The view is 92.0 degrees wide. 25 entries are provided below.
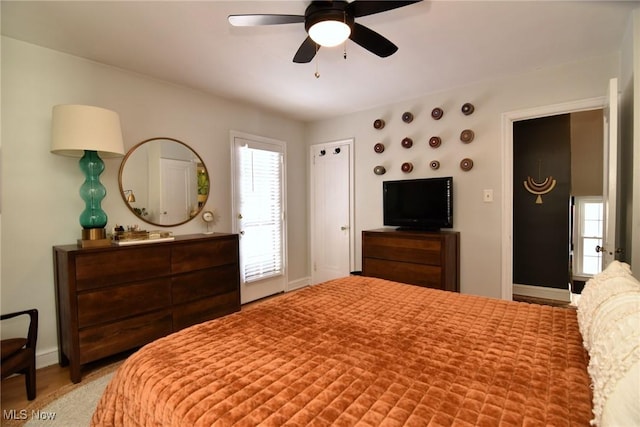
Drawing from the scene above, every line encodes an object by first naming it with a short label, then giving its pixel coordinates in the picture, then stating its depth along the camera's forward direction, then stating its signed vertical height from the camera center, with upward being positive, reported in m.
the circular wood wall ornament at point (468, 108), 3.25 +1.00
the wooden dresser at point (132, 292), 2.20 -0.68
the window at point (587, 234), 4.17 -0.45
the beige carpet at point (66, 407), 1.80 -1.23
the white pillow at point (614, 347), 0.69 -0.41
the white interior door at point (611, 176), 1.92 +0.16
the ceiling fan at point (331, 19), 1.66 +1.04
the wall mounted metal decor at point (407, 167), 3.71 +0.45
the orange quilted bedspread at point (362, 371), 0.85 -0.57
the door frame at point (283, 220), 3.74 -0.19
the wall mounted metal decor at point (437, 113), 3.45 +1.01
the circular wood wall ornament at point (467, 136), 3.28 +0.72
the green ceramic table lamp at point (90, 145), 2.23 +0.48
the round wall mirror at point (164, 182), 2.89 +0.27
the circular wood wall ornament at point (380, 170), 3.95 +0.45
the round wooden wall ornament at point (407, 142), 3.68 +0.74
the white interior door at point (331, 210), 4.32 -0.06
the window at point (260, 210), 3.87 -0.05
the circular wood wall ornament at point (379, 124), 3.91 +1.03
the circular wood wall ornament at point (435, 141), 3.49 +0.71
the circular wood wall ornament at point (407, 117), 3.65 +1.04
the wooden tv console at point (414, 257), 3.08 -0.56
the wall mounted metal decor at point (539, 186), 3.91 +0.21
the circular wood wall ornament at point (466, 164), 3.30 +0.42
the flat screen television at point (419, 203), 3.37 +0.01
